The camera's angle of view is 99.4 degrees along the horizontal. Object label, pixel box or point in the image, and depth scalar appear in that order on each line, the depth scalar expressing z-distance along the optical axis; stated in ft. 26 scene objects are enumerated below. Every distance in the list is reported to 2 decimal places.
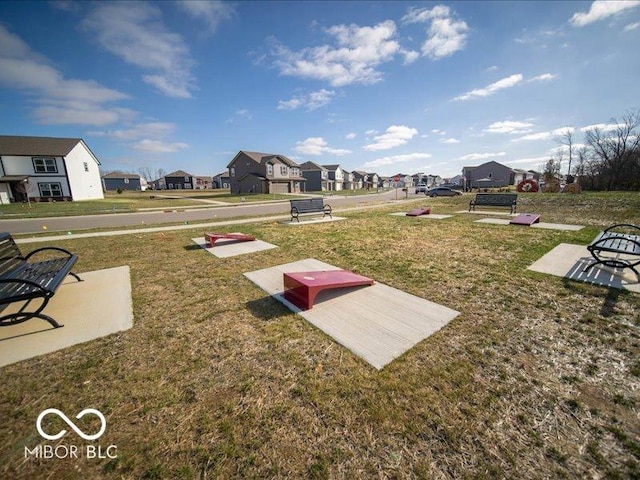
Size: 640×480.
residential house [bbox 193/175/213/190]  319.82
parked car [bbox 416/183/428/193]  151.66
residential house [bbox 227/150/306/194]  158.42
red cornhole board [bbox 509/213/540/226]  36.83
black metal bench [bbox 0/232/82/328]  12.12
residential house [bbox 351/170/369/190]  301.98
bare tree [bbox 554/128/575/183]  158.18
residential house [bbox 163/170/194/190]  310.45
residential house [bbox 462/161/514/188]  226.38
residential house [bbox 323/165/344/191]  249.34
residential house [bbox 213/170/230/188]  322.03
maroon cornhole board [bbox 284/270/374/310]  14.74
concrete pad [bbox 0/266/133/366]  11.73
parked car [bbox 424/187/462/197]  122.21
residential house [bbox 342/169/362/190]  273.15
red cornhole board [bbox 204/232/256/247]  28.76
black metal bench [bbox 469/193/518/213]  50.03
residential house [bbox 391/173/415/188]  412.93
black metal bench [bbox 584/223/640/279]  17.44
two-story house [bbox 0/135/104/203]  109.91
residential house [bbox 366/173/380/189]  316.93
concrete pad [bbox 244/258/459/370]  11.37
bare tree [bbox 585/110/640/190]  118.42
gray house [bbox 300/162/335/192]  225.56
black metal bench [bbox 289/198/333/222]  44.90
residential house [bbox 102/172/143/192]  285.23
